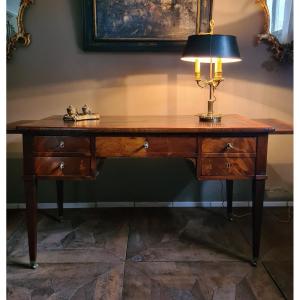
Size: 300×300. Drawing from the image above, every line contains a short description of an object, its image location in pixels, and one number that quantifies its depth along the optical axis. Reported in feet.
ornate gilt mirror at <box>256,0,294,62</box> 7.80
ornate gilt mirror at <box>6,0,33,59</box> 7.66
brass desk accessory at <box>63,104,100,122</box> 6.39
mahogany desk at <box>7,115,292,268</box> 5.70
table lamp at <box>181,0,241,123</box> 5.78
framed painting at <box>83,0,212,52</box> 7.73
